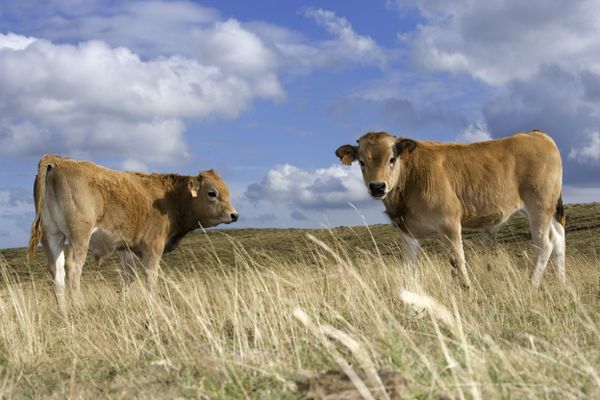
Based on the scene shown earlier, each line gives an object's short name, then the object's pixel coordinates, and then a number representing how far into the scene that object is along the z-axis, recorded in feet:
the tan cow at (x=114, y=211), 39.34
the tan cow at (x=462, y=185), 35.17
